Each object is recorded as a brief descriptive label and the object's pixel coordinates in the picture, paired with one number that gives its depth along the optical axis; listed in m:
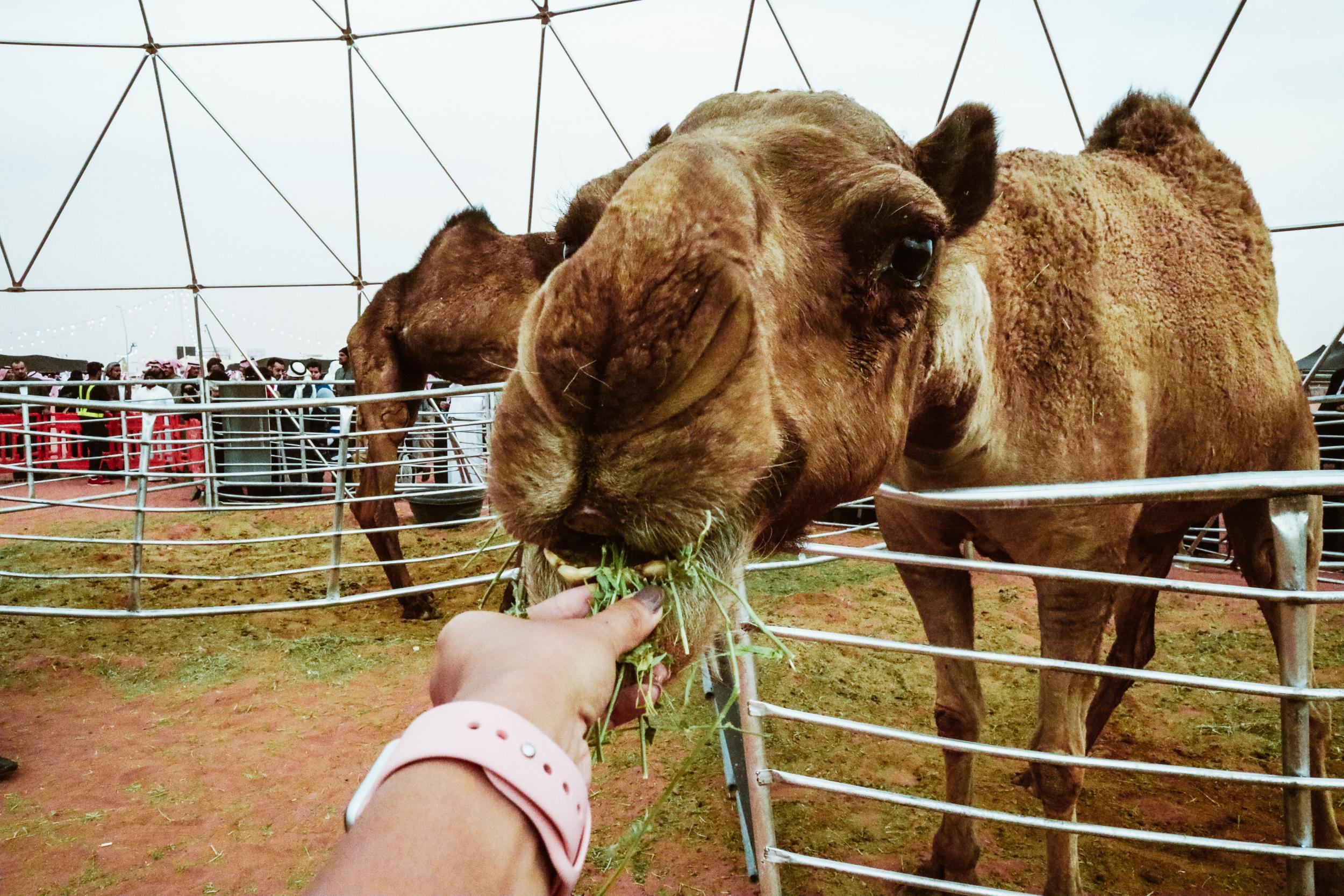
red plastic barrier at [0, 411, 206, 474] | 14.31
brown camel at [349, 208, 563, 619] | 7.24
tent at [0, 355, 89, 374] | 27.48
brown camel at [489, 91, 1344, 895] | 1.33
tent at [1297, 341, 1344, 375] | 10.88
